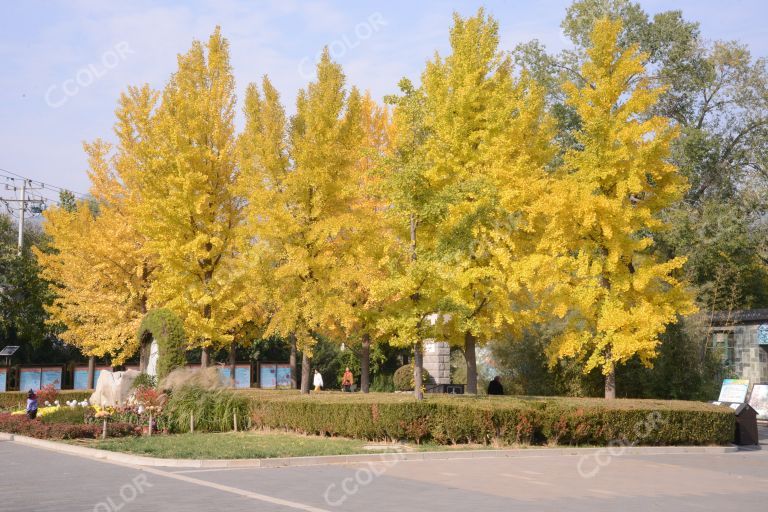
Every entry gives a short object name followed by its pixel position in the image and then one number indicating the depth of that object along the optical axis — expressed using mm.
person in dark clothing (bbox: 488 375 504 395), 25078
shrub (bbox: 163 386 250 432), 20938
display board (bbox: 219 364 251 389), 38312
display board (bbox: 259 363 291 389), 40469
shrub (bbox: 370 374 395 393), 38469
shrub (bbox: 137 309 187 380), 24750
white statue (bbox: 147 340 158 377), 26547
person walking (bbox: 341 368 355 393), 37406
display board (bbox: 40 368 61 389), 34125
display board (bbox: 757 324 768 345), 29844
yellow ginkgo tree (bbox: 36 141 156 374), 29516
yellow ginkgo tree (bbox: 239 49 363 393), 24172
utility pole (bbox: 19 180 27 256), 46750
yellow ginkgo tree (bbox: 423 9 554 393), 21172
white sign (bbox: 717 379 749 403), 23250
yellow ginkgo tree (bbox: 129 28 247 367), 26562
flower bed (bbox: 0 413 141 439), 19047
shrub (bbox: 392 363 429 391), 35312
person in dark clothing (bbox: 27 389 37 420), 22297
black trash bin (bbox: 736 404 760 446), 20156
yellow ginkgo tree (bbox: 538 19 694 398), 21234
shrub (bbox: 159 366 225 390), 22125
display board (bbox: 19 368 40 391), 33594
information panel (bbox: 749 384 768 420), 26141
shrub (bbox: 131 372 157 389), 24641
